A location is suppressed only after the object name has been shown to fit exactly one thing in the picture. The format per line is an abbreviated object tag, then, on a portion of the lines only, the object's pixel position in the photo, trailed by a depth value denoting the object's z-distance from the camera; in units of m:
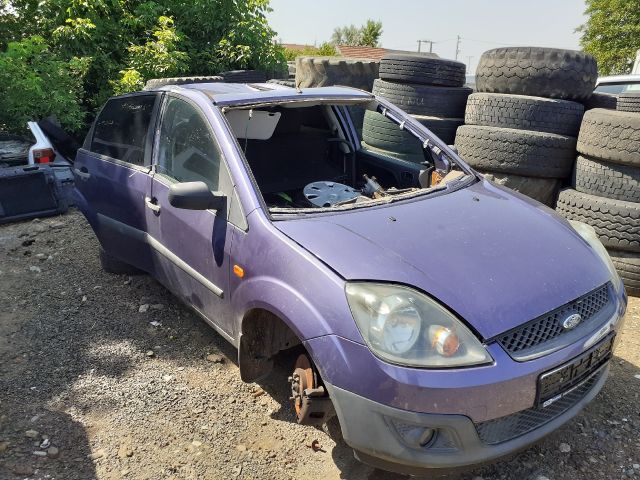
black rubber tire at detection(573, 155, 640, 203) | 3.92
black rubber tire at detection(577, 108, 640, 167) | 3.84
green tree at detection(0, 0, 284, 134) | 8.21
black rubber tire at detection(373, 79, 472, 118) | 5.40
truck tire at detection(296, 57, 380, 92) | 7.62
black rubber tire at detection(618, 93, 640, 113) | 5.35
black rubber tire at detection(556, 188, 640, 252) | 3.85
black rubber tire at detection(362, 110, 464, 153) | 3.69
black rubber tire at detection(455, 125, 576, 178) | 4.41
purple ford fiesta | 1.83
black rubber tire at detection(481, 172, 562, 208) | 4.55
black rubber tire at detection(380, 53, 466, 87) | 5.40
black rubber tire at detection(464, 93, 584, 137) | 4.45
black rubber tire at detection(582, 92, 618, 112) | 4.92
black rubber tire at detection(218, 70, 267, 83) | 7.71
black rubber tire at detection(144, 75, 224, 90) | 5.53
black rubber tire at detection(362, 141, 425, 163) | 3.59
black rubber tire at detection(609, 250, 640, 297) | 3.91
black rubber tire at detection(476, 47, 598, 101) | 4.54
